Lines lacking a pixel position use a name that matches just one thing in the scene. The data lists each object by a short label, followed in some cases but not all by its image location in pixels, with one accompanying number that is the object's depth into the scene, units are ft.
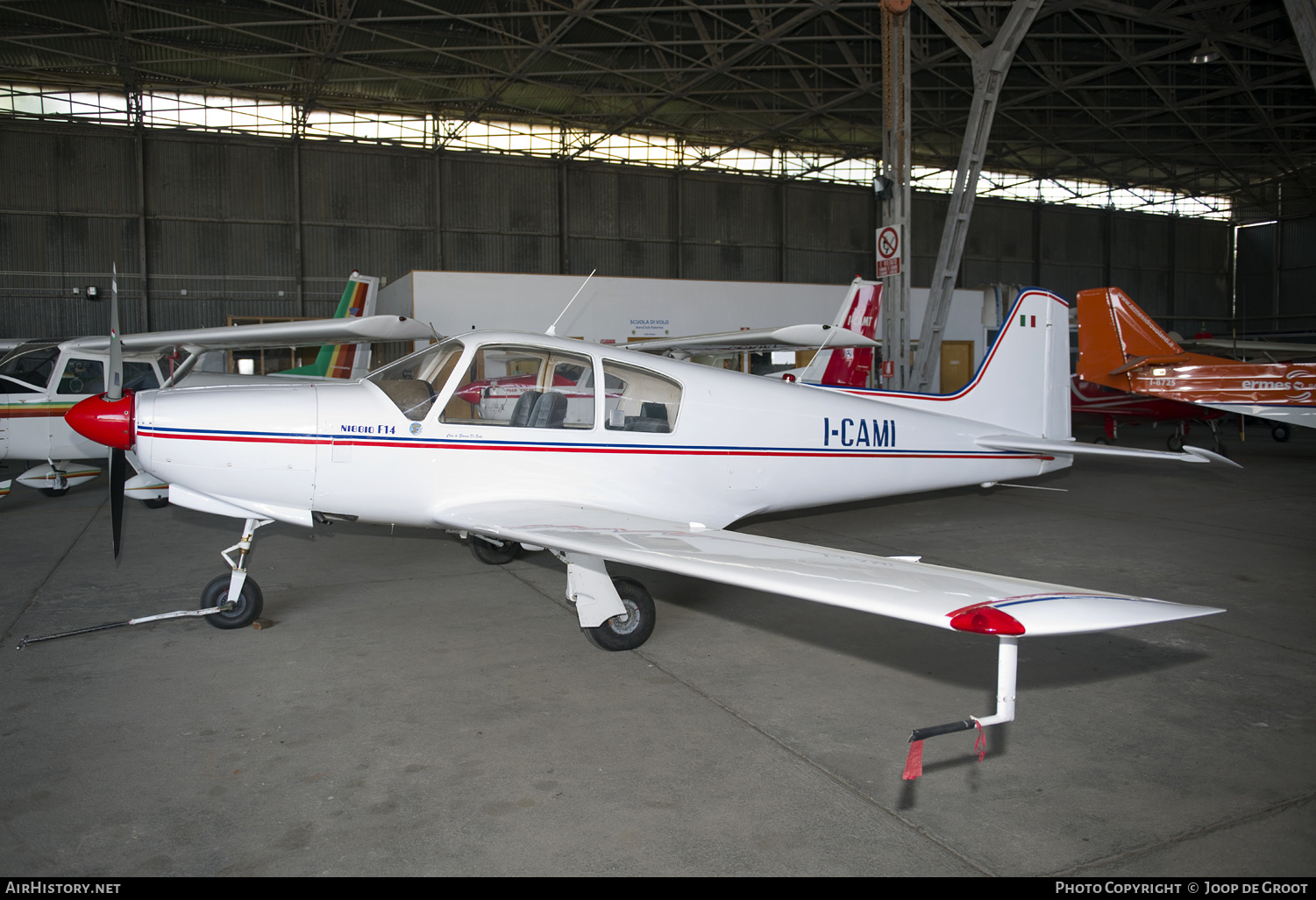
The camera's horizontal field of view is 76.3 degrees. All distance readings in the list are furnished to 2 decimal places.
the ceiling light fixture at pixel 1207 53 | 66.90
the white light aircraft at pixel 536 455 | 15.49
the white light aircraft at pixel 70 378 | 29.81
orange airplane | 40.11
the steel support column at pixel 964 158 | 43.98
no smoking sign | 42.65
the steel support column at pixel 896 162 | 42.52
